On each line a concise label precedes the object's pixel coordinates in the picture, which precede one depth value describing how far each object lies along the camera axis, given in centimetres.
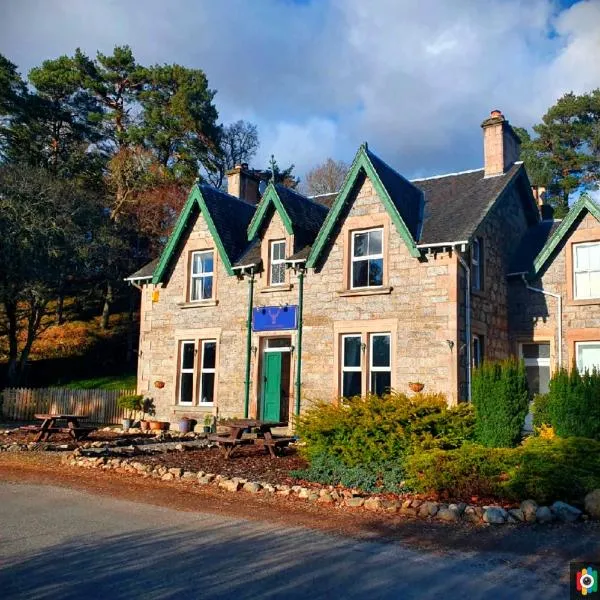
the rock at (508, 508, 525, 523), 887
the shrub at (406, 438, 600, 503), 956
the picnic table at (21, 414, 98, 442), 1786
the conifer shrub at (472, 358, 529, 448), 1277
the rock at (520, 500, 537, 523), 887
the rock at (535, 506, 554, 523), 880
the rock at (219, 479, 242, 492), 1109
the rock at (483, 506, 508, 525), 874
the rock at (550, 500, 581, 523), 884
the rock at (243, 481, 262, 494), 1089
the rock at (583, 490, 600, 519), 898
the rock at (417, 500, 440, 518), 922
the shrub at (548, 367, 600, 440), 1218
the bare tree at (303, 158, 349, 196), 4938
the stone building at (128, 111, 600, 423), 1809
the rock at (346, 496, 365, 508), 980
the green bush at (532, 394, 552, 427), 1588
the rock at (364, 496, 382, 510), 966
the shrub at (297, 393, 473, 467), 1180
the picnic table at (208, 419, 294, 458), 1488
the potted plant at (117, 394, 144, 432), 2272
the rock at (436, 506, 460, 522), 899
